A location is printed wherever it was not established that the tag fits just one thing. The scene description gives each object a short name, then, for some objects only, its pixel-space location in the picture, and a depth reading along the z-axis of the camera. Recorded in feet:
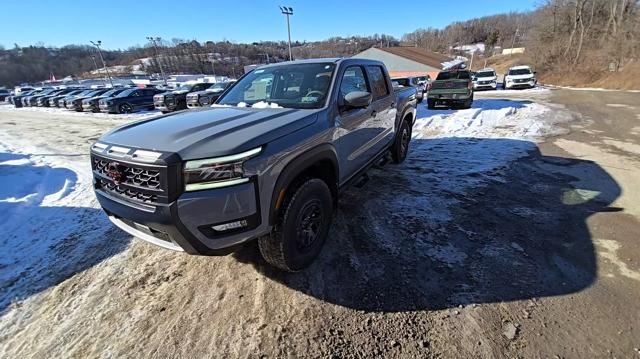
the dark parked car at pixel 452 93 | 43.52
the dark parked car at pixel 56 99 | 81.10
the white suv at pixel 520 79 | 78.74
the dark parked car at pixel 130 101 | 60.70
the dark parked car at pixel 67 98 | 76.37
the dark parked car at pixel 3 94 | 131.26
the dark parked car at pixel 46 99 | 85.16
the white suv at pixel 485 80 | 81.32
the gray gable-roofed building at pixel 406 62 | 159.43
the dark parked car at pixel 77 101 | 70.49
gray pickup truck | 7.10
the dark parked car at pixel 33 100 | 90.46
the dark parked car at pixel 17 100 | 94.41
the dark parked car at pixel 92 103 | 64.90
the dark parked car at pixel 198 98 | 54.75
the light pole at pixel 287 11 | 107.86
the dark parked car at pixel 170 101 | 59.36
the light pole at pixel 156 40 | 188.67
